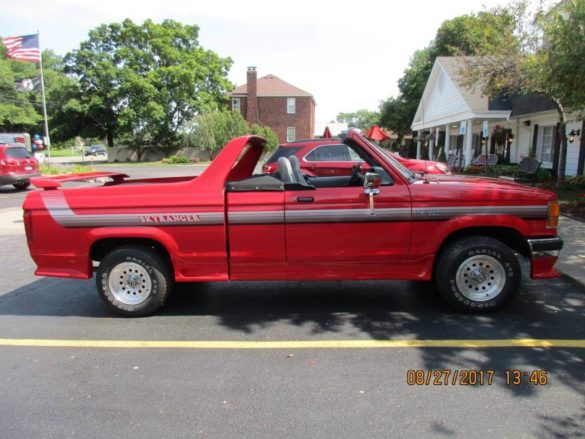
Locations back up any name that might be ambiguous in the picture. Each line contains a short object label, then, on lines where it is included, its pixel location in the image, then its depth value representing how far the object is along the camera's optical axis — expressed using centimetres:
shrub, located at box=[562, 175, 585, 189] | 1412
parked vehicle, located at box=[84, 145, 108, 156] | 5887
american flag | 2298
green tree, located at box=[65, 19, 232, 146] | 4309
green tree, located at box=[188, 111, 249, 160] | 4188
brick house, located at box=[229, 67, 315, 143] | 5034
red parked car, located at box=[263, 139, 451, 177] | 980
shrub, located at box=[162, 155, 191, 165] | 4297
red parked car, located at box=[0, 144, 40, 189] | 1806
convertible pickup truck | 458
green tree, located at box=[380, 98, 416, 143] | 4184
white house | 1772
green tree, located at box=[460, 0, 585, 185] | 810
